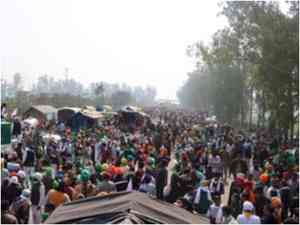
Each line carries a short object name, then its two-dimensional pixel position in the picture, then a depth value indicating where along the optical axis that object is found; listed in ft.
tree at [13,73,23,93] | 416.01
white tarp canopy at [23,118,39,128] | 101.13
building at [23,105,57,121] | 128.16
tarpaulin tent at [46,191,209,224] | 19.90
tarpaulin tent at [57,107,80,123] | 122.31
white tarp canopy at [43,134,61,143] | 74.98
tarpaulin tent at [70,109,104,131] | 116.98
